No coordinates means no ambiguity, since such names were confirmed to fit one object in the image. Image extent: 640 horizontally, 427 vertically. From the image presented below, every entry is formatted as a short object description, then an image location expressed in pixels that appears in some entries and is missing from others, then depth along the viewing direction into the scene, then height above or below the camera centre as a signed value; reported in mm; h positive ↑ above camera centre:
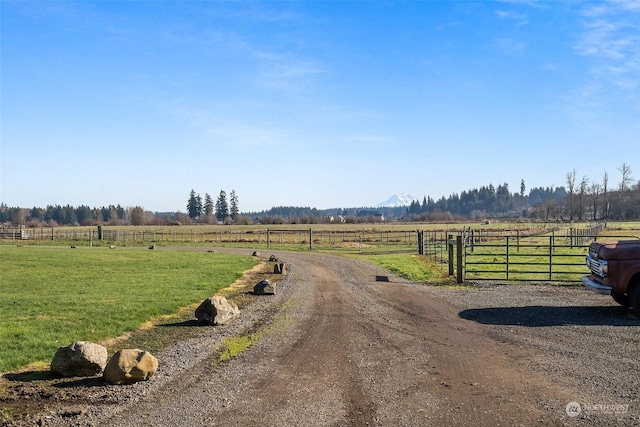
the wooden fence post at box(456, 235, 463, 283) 17877 -1784
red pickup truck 11500 -1408
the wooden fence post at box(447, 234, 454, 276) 19797 -1844
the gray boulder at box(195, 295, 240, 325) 11102 -2189
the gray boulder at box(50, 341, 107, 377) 7141 -2092
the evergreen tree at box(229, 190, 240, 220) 184125 +2959
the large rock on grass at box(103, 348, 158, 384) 6828 -2114
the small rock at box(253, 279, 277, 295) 15969 -2376
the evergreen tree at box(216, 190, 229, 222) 180500 +2976
